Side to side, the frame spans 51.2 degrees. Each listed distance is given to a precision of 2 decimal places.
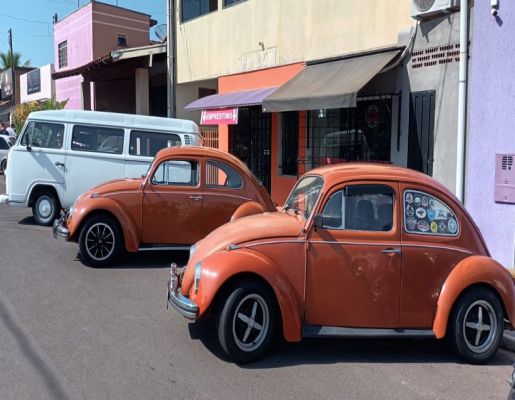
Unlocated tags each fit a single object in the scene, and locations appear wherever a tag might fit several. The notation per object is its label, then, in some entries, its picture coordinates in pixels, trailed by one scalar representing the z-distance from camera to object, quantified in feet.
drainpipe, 26.81
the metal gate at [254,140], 47.80
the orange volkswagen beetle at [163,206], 25.95
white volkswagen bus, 36.88
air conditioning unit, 27.71
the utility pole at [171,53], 59.57
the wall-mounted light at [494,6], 24.85
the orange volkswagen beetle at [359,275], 15.26
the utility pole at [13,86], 143.95
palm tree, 171.42
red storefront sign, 45.16
